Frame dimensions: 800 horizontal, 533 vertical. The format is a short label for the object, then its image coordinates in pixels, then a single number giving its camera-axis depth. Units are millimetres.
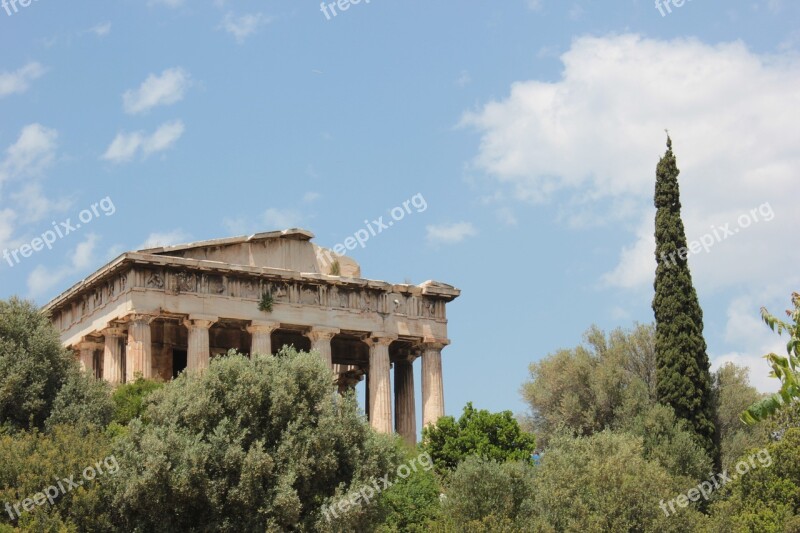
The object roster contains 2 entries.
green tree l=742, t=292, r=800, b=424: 20906
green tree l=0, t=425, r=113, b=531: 30938
